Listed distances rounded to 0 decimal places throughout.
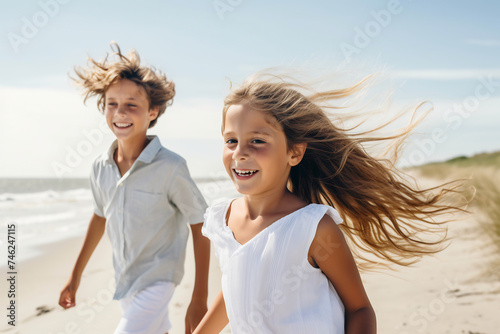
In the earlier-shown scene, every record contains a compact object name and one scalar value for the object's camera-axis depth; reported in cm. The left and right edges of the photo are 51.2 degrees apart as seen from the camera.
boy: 321
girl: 192
